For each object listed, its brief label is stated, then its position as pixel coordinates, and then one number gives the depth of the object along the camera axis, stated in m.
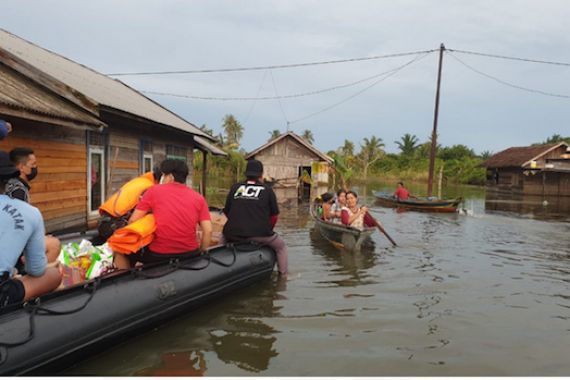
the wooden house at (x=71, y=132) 7.76
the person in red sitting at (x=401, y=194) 23.86
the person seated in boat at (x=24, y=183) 4.54
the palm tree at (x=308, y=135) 73.25
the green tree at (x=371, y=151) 61.94
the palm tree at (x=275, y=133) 66.44
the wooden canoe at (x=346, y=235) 10.30
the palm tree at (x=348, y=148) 65.62
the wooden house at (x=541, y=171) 36.84
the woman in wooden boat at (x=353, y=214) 10.78
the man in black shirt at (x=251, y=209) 7.17
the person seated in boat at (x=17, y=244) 3.49
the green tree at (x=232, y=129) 59.62
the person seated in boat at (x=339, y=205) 11.85
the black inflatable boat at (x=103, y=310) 3.62
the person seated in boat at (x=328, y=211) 12.09
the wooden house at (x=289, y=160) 31.92
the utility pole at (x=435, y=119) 25.91
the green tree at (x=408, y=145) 62.94
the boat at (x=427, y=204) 22.05
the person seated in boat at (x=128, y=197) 6.11
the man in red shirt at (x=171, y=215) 5.29
